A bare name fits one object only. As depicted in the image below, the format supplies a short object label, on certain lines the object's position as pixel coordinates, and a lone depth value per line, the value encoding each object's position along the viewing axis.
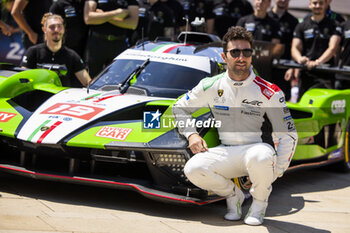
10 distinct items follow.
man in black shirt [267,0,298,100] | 9.01
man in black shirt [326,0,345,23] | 8.35
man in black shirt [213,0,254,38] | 9.62
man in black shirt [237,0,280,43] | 8.69
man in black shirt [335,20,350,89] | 7.96
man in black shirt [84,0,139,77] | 7.94
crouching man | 4.43
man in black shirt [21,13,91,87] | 6.84
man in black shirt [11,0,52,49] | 8.05
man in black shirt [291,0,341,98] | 8.11
